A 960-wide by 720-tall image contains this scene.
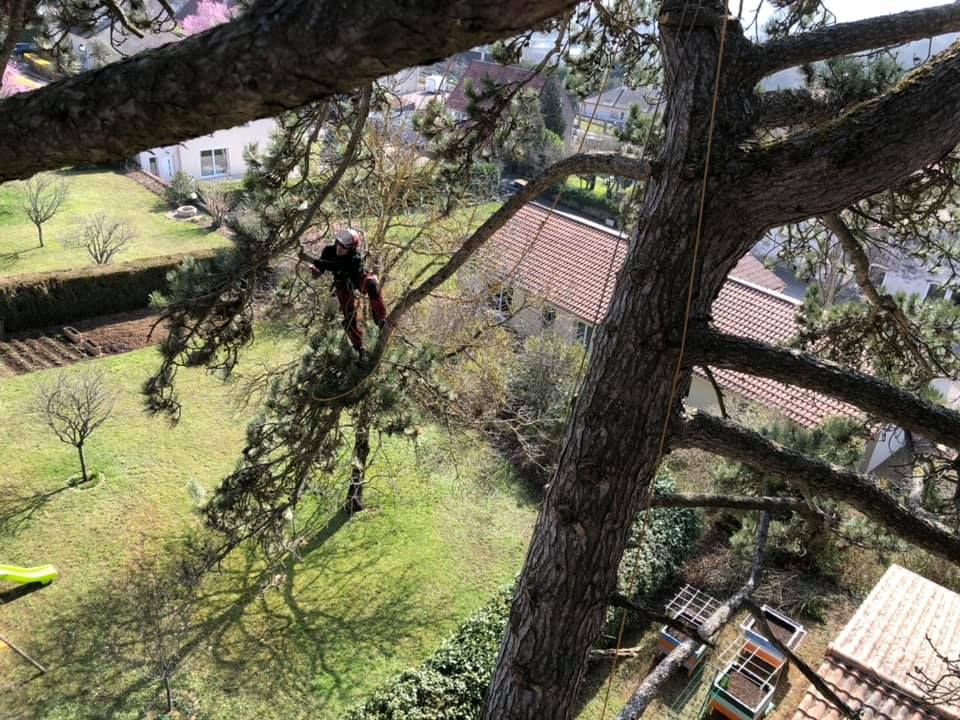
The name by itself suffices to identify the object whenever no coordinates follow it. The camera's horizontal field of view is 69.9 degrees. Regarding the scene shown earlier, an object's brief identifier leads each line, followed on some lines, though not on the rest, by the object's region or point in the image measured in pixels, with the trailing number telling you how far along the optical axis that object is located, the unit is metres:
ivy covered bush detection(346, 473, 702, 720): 6.89
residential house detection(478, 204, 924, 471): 12.34
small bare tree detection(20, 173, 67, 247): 19.12
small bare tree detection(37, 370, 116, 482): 10.63
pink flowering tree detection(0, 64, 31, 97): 22.11
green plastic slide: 8.78
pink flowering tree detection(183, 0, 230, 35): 30.08
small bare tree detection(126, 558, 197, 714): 7.52
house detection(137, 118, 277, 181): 25.98
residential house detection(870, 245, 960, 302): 19.55
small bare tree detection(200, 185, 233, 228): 21.03
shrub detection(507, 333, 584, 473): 12.59
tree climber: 6.60
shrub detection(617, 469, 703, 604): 9.45
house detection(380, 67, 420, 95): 33.53
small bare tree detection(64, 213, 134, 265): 17.97
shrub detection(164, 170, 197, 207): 23.34
